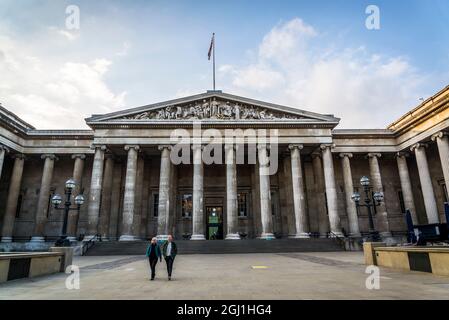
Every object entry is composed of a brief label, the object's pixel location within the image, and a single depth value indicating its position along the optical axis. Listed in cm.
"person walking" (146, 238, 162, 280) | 981
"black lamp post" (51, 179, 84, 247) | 1474
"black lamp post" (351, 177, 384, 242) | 1538
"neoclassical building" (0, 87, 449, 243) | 2738
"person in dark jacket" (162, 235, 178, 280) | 994
